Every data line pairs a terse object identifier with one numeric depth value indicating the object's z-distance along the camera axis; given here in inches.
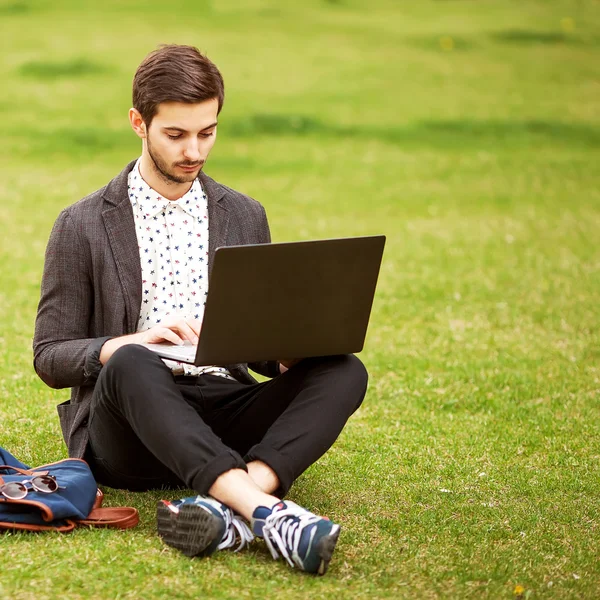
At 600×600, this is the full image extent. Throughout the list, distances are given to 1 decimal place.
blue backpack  304.7
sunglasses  303.6
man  295.6
